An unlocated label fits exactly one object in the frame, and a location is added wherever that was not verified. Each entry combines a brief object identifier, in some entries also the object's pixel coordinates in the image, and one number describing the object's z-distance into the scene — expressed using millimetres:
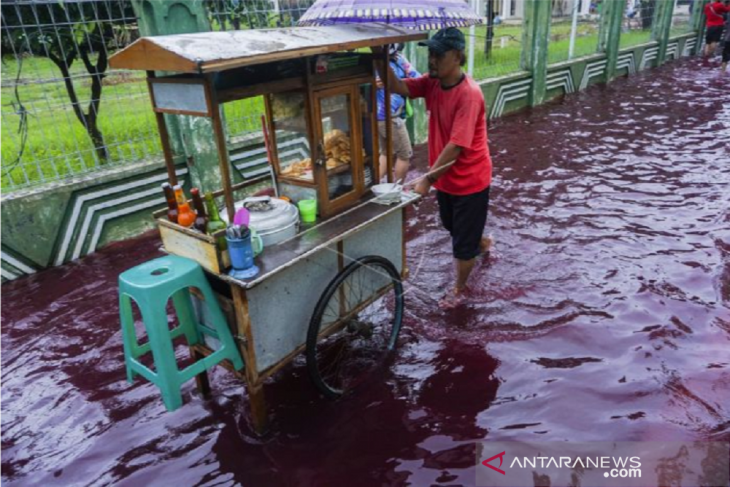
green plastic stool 2166
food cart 2199
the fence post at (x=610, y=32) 11883
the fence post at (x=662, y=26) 14102
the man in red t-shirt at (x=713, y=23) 14810
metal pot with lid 2561
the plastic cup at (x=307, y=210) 2775
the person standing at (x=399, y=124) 4727
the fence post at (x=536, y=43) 9438
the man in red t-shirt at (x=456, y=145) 3070
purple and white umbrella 2961
